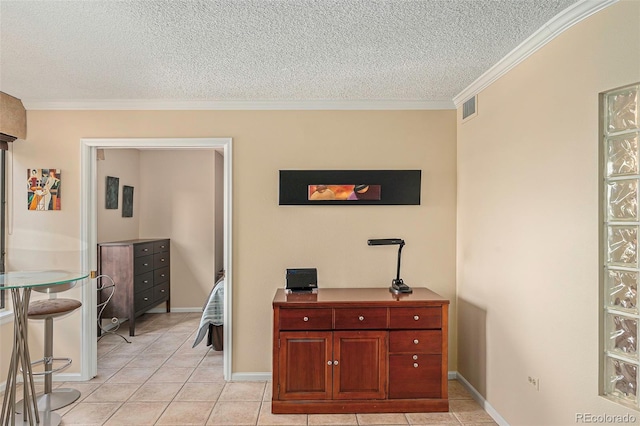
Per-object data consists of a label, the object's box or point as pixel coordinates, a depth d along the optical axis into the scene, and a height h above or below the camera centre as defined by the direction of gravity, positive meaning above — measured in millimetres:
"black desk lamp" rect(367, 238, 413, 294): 3314 -351
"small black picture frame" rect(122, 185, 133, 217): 5672 +174
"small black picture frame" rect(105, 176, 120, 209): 5246 +274
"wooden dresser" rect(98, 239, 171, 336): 4887 -774
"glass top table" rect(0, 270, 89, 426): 2641 -968
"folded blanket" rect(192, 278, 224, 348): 4082 -1021
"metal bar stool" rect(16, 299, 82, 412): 3016 -1077
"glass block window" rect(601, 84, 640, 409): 1783 -126
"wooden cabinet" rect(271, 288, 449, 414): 2994 -1087
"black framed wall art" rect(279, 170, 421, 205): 3598 +242
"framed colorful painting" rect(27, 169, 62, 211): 3576 +214
